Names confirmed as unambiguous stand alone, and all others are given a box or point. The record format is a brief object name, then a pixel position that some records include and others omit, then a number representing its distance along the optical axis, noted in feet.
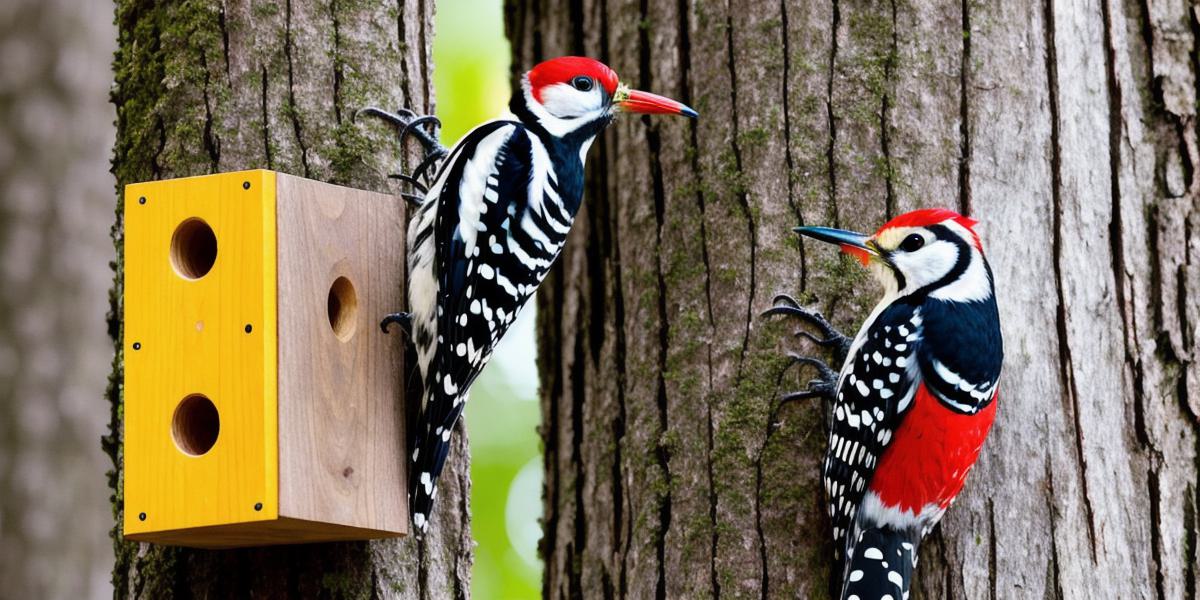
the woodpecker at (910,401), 26.25
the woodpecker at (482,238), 26.17
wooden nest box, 23.66
